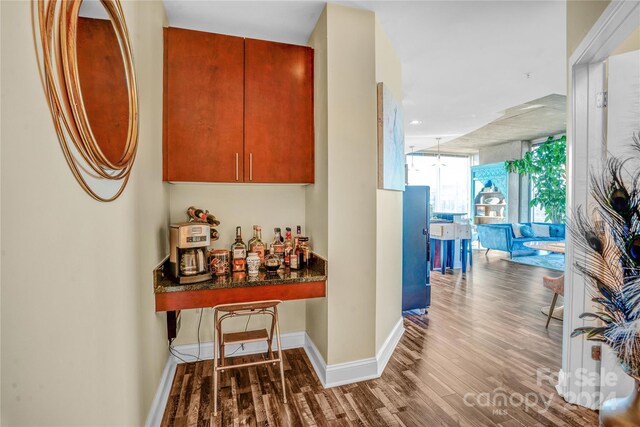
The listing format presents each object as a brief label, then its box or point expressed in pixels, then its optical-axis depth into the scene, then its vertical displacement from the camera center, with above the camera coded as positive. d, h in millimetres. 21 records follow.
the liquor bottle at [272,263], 2289 -455
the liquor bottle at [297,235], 2443 -261
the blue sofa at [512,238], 6598 -782
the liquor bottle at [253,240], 2457 -296
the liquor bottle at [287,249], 2406 -366
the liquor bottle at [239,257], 2287 -407
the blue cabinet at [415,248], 3324 -508
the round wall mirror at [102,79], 962 +459
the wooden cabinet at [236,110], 2133 +707
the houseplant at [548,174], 6504 +668
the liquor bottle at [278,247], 2414 -349
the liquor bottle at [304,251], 2376 -374
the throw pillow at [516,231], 6742 -632
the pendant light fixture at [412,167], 8805 +1106
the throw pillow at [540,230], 6748 -615
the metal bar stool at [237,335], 1910 -950
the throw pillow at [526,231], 6777 -637
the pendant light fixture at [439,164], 8405 +1142
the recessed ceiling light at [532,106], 4895 +1599
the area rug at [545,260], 5803 -1214
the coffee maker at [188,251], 1928 -310
